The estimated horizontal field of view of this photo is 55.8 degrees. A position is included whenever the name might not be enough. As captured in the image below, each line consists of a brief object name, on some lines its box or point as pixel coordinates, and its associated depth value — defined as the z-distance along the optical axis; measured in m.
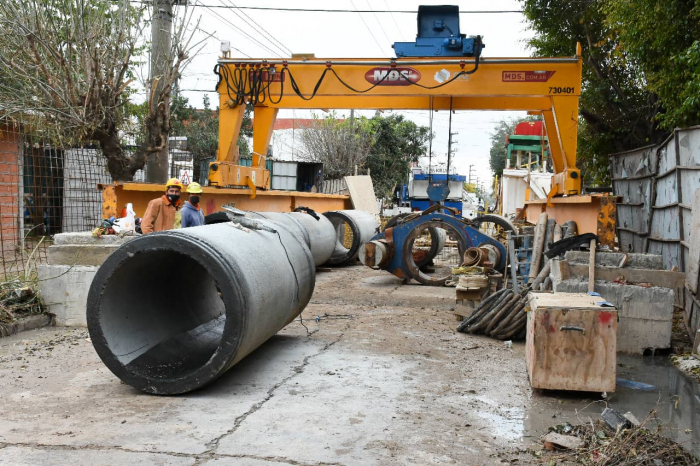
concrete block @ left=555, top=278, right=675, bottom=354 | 6.74
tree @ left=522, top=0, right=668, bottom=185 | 17.23
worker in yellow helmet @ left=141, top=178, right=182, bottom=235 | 7.88
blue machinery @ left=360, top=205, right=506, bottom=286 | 11.17
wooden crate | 5.10
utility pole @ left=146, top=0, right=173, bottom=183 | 11.67
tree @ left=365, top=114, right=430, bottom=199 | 35.41
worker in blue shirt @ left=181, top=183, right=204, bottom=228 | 8.16
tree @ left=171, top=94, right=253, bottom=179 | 30.16
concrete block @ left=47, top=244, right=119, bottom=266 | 7.38
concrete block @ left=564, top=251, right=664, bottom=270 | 7.33
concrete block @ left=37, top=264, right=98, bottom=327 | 7.35
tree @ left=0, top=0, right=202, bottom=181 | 10.25
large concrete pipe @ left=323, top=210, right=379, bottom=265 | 14.82
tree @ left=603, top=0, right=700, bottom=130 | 11.64
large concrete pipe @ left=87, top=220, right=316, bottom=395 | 4.86
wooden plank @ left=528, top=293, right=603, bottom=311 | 5.20
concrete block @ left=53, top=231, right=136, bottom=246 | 7.48
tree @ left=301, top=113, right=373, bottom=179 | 34.19
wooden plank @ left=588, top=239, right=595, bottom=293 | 6.92
